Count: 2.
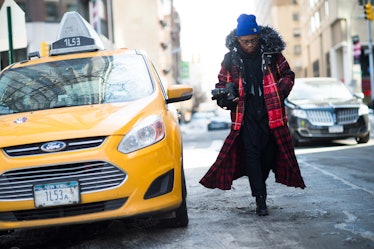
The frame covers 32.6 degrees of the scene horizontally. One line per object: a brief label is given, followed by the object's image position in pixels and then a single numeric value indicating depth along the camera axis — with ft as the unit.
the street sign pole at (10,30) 32.63
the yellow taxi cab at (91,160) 15.20
